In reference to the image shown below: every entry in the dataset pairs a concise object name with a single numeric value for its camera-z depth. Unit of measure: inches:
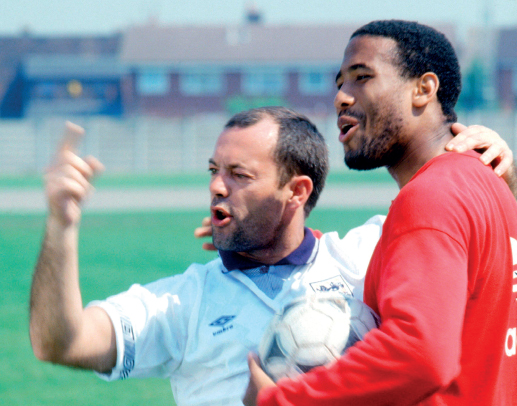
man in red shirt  224.2
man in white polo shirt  231.0
